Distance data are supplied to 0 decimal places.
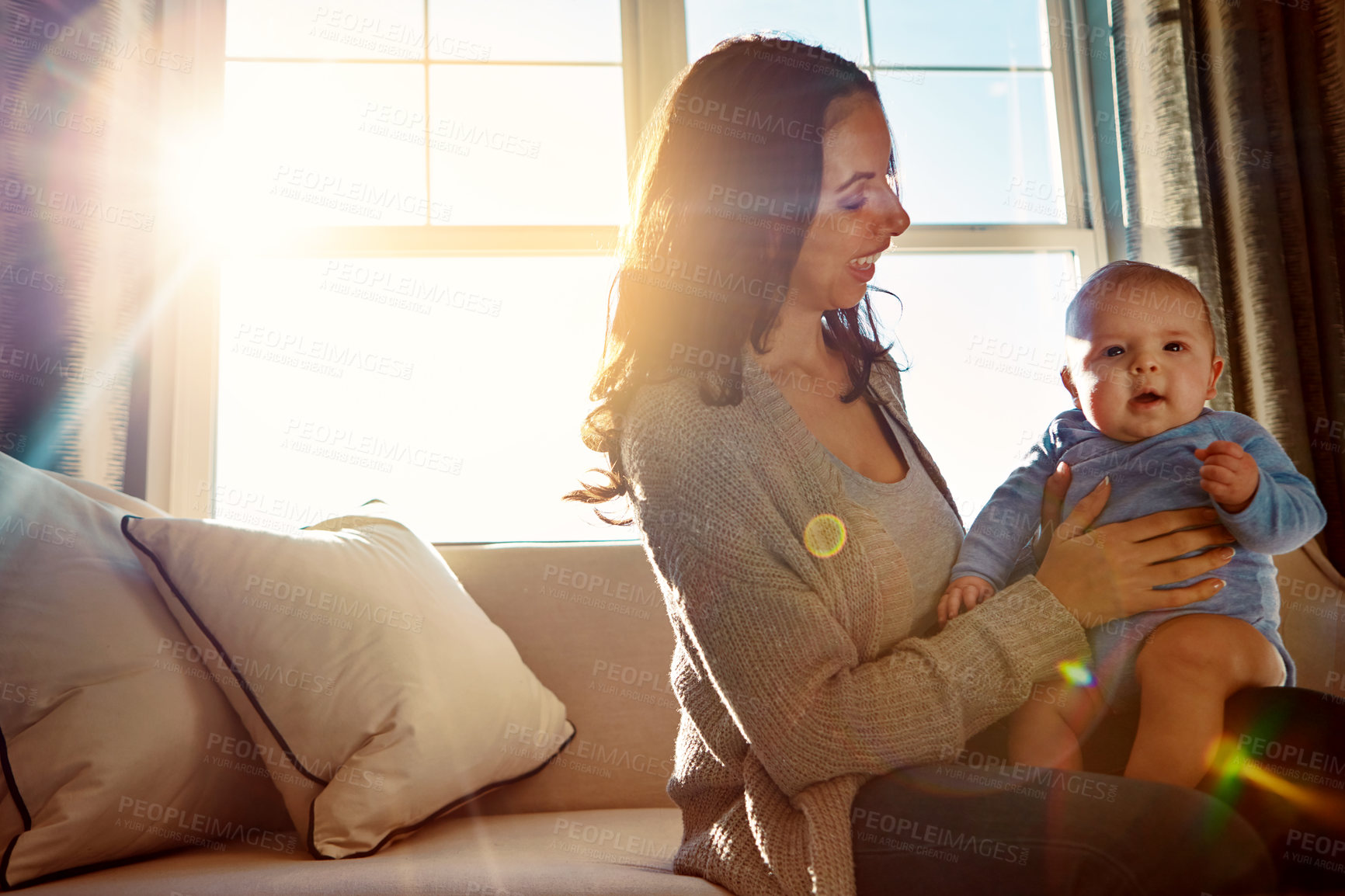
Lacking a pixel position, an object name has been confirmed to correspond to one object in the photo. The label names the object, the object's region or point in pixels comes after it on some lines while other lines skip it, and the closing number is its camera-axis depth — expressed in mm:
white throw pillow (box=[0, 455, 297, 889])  1028
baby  1005
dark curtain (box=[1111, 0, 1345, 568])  2006
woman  840
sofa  1080
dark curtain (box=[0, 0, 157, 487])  1757
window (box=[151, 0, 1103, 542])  2113
